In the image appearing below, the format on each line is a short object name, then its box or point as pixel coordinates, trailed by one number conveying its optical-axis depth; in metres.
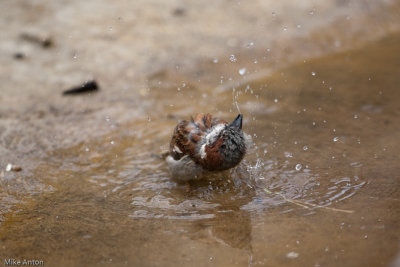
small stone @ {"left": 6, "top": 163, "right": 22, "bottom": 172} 5.64
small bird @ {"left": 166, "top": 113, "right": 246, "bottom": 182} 4.92
